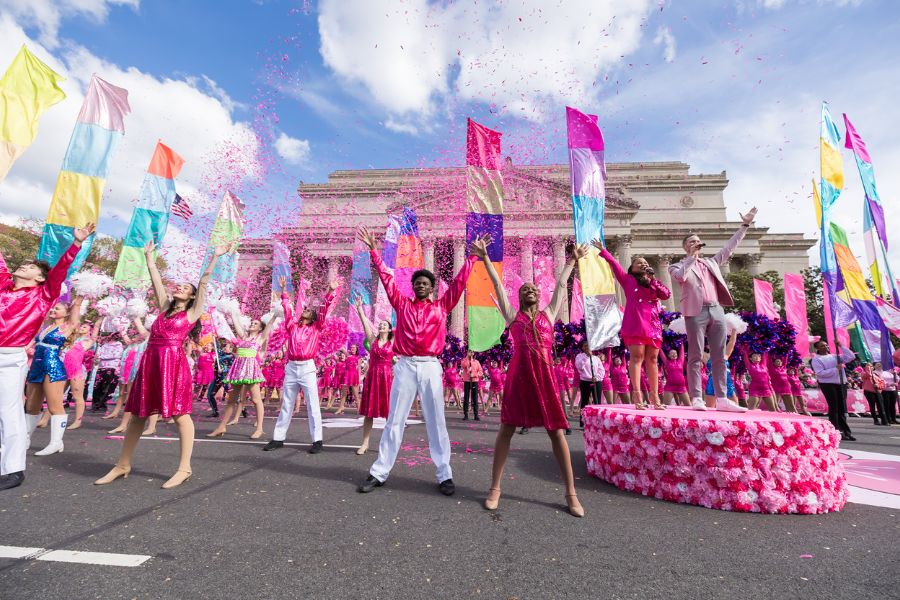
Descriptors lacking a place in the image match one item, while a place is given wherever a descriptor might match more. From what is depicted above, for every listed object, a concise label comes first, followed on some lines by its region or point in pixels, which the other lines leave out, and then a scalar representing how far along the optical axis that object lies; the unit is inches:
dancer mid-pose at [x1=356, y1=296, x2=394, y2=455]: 243.1
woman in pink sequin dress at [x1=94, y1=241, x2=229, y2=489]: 166.4
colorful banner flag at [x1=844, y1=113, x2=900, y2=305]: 359.3
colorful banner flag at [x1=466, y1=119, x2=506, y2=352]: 324.2
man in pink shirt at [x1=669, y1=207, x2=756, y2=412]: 203.2
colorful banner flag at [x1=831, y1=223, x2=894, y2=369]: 367.6
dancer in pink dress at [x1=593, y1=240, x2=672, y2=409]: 214.5
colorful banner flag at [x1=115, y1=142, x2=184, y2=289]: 373.5
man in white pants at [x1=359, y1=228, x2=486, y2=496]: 166.9
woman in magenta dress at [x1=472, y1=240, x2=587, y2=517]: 141.9
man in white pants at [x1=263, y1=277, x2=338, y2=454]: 243.1
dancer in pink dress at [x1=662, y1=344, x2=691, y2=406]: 339.0
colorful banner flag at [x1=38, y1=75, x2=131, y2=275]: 271.3
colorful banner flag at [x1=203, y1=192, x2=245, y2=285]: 414.0
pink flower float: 142.9
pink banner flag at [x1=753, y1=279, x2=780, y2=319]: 826.2
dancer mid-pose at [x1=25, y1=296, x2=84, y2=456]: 212.5
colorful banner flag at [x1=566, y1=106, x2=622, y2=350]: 301.6
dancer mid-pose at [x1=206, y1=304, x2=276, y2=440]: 291.3
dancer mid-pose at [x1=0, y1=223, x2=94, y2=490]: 156.7
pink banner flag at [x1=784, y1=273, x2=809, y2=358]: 768.9
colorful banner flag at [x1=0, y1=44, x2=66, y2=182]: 220.7
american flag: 426.0
